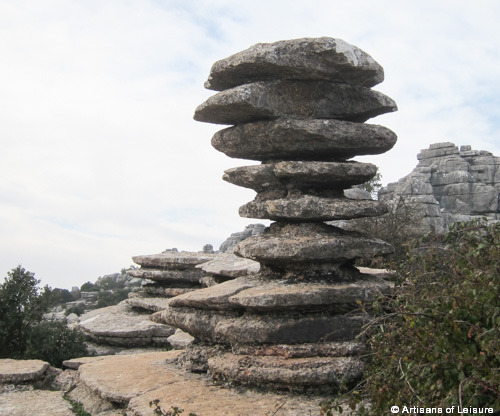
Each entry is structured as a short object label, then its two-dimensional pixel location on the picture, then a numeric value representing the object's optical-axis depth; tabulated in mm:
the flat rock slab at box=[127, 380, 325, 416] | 7613
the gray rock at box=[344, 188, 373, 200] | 30516
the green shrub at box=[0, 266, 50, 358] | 15359
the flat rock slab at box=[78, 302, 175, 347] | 15773
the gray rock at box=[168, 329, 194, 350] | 13602
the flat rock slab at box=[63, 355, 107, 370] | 13255
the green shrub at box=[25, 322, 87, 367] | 14914
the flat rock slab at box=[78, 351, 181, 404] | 9297
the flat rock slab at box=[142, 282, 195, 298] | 16703
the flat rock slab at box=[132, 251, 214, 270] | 16641
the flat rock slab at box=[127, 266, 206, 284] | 16641
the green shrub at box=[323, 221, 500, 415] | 5547
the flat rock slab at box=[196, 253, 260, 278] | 11656
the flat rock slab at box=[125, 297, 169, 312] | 16203
